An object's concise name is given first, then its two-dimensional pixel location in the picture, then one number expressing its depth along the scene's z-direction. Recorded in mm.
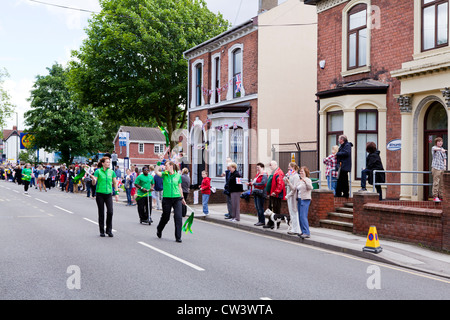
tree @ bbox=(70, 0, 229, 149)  35000
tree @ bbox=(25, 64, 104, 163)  61219
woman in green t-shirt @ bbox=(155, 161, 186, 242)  12203
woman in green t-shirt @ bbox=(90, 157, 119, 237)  12688
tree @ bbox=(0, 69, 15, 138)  60594
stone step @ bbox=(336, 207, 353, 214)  15141
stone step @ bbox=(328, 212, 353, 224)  14592
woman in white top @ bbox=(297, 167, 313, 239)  12836
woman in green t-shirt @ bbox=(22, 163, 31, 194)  33062
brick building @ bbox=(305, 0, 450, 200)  15141
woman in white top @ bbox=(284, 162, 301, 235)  13281
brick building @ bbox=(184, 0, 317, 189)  24406
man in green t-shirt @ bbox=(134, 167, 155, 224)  15945
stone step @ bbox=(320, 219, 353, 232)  14156
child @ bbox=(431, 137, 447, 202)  13188
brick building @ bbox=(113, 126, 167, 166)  74125
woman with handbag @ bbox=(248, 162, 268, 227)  15469
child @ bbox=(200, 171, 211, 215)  18609
